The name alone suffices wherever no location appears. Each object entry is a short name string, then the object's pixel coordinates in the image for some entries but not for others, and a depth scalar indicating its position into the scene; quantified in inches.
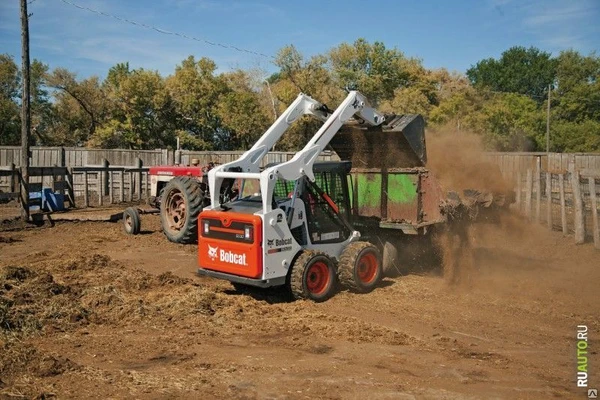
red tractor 489.1
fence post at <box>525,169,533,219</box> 653.9
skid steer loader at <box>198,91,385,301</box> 315.0
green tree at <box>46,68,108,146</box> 1376.7
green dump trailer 389.7
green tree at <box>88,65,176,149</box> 1352.1
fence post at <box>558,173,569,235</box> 564.7
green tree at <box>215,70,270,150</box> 1363.2
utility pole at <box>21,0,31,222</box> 673.6
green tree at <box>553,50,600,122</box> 1867.6
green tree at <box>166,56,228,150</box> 1396.4
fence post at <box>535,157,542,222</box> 635.5
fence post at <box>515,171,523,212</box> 683.1
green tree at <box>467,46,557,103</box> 2433.6
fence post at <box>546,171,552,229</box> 587.7
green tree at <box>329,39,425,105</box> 1509.6
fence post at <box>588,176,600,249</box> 490.9
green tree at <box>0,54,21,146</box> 1373.0
